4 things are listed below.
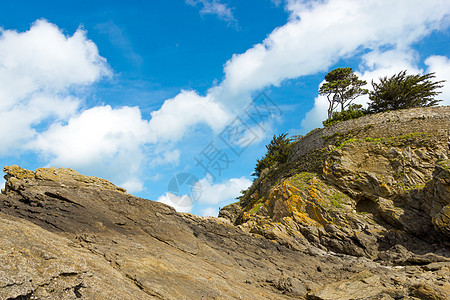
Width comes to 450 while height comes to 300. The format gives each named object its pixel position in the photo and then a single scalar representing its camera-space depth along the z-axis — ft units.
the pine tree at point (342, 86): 119.65
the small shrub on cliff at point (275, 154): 95.36
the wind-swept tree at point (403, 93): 88.74
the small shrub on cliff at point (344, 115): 88.99
